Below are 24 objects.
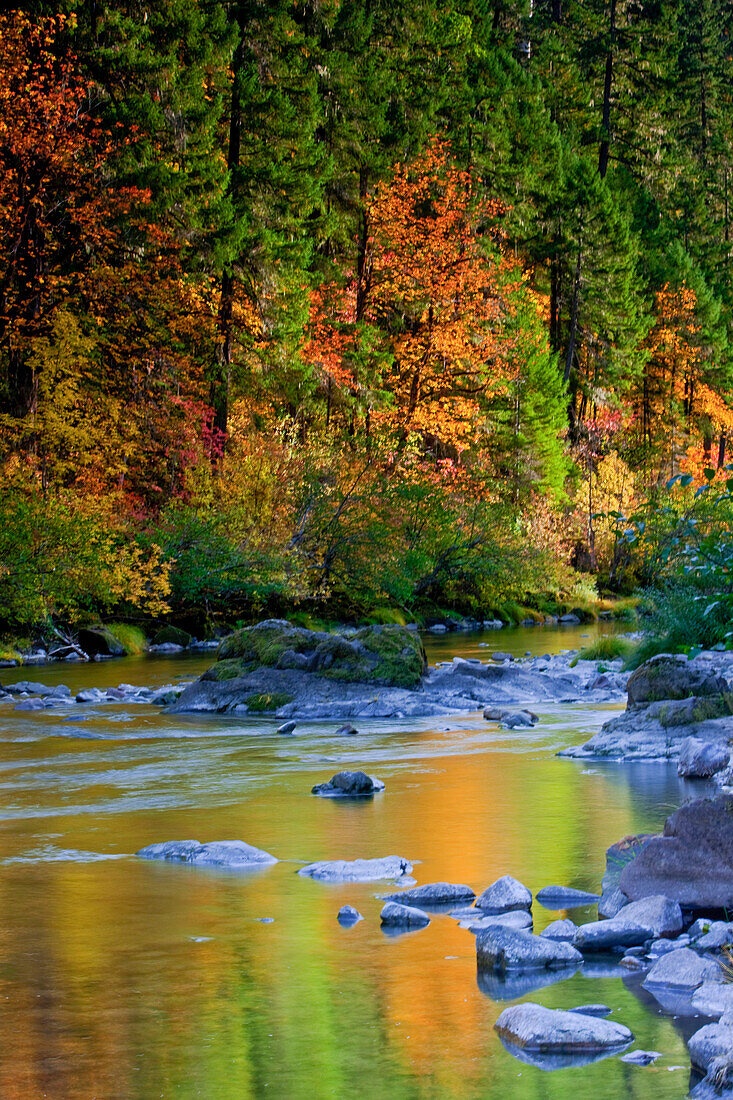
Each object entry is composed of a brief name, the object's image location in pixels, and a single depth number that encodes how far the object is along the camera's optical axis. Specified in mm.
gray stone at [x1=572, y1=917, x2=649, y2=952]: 12453
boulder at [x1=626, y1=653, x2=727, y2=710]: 26781
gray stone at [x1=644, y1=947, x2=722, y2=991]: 11327
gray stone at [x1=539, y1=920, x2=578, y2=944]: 12656
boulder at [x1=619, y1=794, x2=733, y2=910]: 13305
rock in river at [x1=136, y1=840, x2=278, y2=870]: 16922
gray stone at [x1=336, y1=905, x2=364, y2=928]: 13859
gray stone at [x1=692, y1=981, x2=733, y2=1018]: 10523
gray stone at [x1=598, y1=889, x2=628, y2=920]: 13680
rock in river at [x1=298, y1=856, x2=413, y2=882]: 16048
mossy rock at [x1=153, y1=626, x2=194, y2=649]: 52625
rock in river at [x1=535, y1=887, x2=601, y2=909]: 14242
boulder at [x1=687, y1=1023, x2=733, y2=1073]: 9219
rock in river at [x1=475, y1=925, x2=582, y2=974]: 12047
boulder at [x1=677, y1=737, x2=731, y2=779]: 21719
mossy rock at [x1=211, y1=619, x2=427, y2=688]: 35062
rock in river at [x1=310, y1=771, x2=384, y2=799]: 21469
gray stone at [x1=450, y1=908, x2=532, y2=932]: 13391
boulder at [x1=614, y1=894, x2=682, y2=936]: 12742
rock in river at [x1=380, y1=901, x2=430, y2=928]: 13695
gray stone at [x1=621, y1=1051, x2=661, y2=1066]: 9762
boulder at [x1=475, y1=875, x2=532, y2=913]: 13953
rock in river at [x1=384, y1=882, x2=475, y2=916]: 14555
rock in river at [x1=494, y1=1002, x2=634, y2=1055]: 10008
